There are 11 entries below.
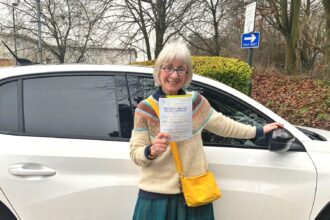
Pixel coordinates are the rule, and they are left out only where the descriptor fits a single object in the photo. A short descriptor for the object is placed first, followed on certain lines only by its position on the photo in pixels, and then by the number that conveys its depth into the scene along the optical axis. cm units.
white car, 244
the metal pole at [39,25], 1697
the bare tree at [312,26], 1783
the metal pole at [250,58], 817
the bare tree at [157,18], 1720
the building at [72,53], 1906
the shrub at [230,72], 727
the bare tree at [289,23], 1530
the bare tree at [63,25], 1828
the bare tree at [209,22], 1723
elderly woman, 201
